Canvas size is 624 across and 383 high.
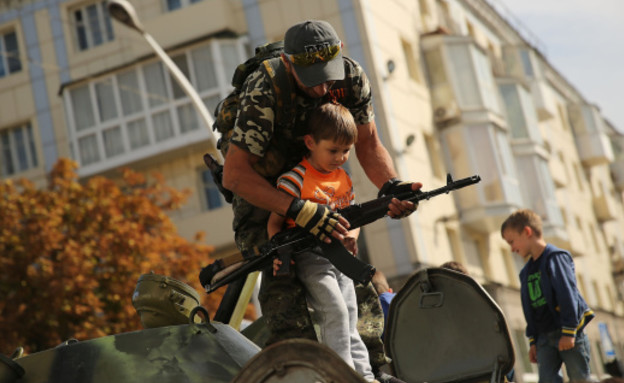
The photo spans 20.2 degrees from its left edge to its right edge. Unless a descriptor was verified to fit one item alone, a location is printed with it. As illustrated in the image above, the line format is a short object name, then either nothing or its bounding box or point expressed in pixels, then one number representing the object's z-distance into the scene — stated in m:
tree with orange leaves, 36.70
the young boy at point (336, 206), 7.60
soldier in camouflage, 7.75
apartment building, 47.53
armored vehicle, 6.21
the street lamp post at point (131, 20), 26.48
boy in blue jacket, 12.09
